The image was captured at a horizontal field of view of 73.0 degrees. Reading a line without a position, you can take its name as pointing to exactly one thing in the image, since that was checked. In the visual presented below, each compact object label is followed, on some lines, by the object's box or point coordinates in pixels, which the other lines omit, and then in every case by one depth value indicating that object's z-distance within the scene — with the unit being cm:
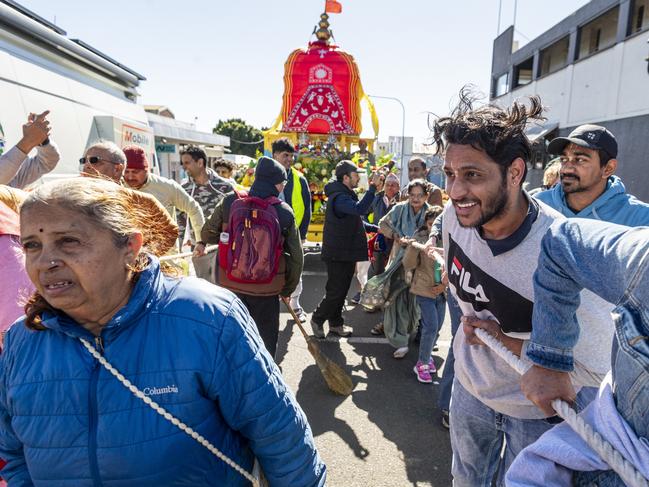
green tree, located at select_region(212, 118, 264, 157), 5141
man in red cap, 378
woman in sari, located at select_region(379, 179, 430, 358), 443
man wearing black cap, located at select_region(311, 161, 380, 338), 471
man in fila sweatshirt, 167
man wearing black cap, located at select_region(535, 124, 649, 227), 269
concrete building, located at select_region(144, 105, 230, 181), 1711
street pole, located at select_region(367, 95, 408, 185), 2627
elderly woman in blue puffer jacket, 116
